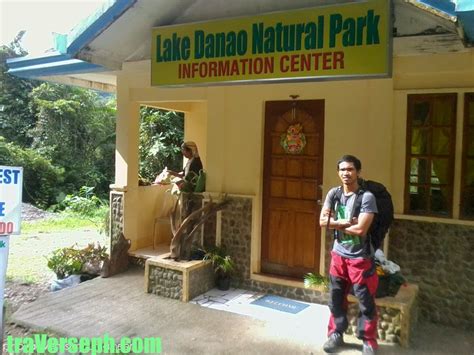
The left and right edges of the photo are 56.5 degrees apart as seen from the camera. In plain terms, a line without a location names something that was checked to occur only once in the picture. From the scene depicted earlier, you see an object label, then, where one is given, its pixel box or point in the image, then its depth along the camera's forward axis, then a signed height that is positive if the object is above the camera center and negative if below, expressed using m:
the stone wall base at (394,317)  4.45 -1.48
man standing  4.09 -0.72
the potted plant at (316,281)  5.56 -1.41
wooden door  5.81 -0.25
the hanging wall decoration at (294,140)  5.86 +0.40
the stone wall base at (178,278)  5.65 -1.46
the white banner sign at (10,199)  3.56 -0.30
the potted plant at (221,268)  6.04 -1.36
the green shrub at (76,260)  6.71 -1.49
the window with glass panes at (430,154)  5.05 +0.23
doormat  5.46 -1.71
